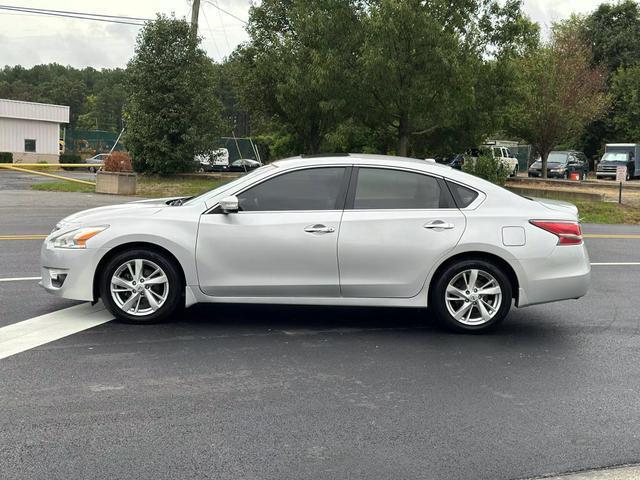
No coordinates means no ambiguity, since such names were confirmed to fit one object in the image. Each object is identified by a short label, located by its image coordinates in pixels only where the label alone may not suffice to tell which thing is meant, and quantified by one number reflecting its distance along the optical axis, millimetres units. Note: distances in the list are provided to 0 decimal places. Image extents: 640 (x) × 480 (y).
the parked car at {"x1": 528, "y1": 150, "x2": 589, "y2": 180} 39781
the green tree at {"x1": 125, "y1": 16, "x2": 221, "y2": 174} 26562
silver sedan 6090
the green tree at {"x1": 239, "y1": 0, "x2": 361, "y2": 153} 22438
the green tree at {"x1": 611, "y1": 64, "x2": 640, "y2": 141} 48438
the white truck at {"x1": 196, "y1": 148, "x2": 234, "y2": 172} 28297
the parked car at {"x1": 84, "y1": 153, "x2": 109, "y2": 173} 45344
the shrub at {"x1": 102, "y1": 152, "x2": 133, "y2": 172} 22859
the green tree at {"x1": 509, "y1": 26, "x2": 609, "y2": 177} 34031
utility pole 27648
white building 51000
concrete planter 22566
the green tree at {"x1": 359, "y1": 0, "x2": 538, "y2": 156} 20469
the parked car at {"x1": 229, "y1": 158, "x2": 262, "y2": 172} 47156
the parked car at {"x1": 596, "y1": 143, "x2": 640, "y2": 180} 42469
